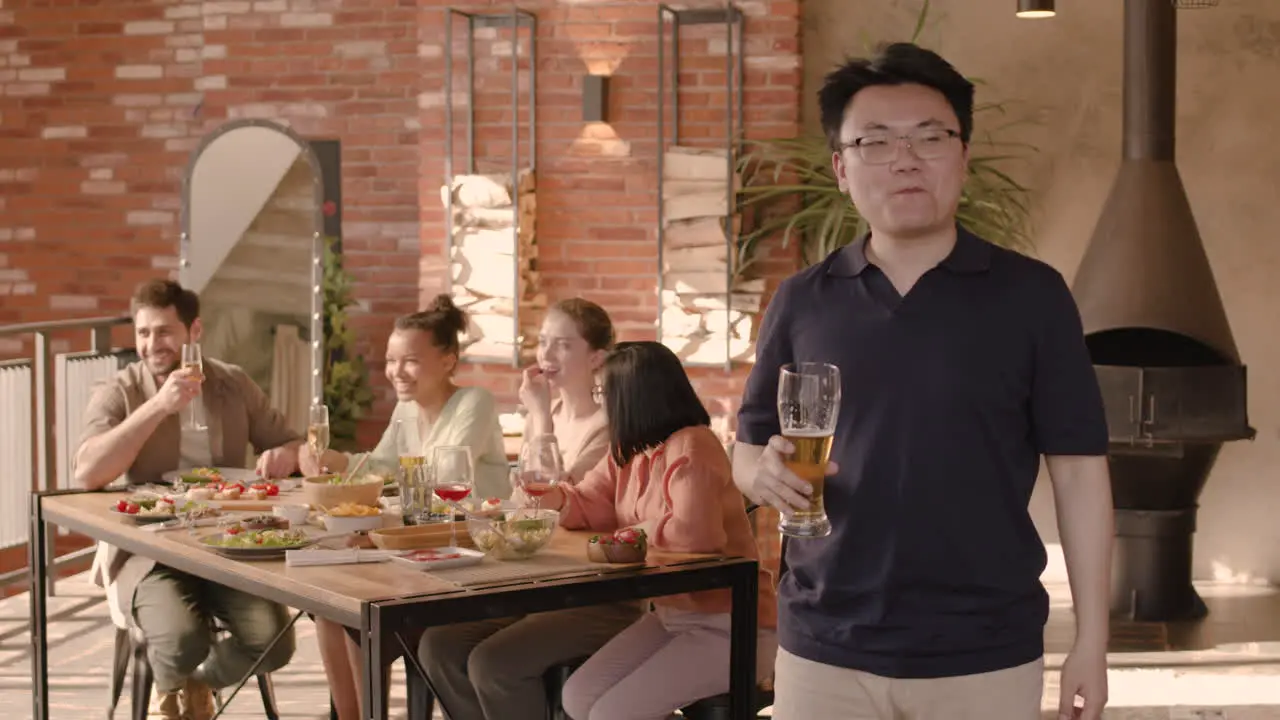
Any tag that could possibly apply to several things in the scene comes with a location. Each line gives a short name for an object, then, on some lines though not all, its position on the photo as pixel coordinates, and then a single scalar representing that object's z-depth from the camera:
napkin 2.96
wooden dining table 2.62
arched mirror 6.54
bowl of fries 3.24
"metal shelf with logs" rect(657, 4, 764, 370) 5.86
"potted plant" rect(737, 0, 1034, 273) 5.69
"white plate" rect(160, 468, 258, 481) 3.97
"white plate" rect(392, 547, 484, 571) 2.86
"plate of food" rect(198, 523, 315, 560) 3.04
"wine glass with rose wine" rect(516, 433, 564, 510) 3.12
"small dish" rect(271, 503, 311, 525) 3.36
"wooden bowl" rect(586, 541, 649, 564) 2.89
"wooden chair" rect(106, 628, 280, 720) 3.69
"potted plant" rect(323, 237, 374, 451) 7.15
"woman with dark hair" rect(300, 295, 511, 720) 3.93
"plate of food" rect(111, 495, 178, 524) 3.44
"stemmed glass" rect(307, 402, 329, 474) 3.73
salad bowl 2.95
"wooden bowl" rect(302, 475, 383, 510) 3.49
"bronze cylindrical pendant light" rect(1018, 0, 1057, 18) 5.20
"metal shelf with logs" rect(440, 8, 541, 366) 5.98
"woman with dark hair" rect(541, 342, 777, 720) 3.04
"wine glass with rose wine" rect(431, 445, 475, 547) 3.21
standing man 1.86
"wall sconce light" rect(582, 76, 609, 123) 5.94
